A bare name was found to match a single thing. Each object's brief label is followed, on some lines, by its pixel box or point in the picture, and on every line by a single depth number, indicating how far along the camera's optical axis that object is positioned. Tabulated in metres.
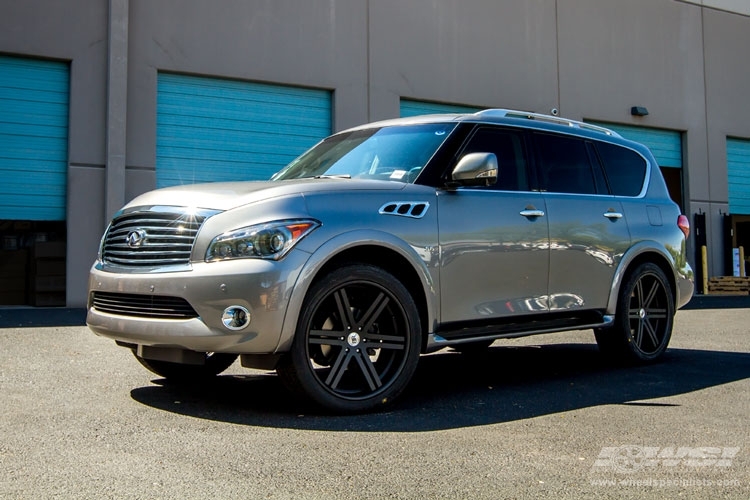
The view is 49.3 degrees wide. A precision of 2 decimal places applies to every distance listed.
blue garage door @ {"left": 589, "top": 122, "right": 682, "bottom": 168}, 20.47
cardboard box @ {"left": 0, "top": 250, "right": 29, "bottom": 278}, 13.37
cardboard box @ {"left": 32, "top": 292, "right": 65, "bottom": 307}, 13.16
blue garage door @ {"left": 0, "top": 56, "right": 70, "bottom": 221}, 12.88
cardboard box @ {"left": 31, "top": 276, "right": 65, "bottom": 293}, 13.16
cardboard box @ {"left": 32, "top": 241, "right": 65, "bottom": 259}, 13.27
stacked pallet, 19.89
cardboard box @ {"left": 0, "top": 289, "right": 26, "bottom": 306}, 13.31
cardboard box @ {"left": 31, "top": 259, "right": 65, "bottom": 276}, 13.22
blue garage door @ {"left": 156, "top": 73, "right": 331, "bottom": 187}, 14.03
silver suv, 4.48
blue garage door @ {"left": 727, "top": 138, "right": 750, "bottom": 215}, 22.33
